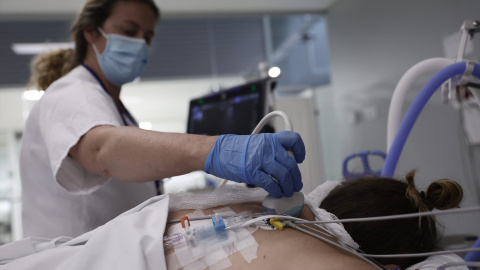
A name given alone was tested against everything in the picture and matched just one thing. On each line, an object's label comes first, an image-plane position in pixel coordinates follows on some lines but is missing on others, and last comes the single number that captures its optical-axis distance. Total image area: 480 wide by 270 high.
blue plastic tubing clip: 0.76
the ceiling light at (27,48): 4.35
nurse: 0.88
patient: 0.98
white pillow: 0.94
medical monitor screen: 1.88
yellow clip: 0.78
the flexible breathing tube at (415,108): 1.16
